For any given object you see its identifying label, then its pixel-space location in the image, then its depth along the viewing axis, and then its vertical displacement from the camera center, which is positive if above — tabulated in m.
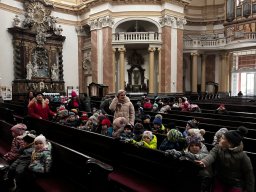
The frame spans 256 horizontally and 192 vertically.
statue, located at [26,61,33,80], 18.02 +1.08
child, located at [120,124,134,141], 4.50 -0.88
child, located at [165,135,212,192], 2.83 -0.89
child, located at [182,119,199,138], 5.23 -0.85
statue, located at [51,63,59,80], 20.03 +1.10
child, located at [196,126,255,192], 2.70 -0.87
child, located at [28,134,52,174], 3.62 -1.06
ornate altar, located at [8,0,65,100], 17.36 +2.53
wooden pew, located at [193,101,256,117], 10.32 -1.02
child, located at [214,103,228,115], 8.65 -0.93
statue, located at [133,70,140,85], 21.67 +0.81
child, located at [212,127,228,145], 3.97 -0.81
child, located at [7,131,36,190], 3.73 -1.20
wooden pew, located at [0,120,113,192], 2.61 -1.08
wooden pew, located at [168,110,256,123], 7.17 -0.99
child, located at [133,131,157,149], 4.16 -0.92
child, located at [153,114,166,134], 5.44 -0.93
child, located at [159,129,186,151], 3.87 -0.87
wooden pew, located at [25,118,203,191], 3.13 -1.12
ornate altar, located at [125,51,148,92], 21.59 +1.15
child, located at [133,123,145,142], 4.68 -0.85
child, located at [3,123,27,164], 4.25 -1.02
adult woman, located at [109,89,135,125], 5.28 -0.49
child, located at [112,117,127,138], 4.73 -0.76
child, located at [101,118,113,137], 5.36 -0.92
